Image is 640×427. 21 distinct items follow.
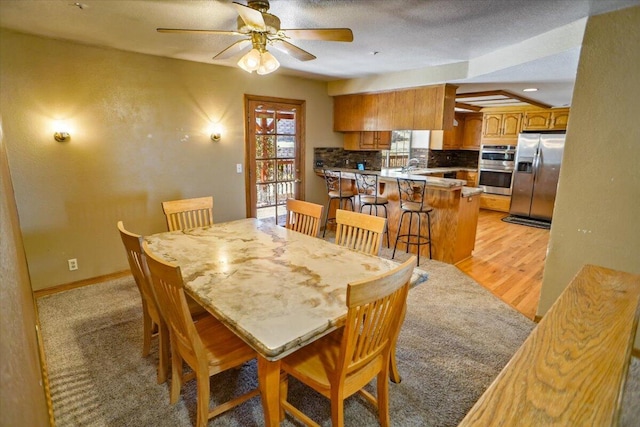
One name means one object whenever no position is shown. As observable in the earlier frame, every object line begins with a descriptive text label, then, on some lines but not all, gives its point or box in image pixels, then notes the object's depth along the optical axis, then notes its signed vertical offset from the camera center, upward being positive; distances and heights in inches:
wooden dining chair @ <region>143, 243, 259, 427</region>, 56.4 -38.7
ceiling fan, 77.5 +27.3
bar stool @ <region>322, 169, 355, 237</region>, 189.3 -23.1
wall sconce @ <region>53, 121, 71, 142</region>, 123.0 +4.1
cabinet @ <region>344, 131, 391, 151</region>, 215.2 +5.9
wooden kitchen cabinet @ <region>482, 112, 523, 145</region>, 258.2 +18.9
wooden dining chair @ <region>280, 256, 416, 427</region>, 51.1 -35.9
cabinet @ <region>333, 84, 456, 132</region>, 166.1 +21.6
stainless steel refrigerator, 232.7 -15.2
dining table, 52.6 -26.5
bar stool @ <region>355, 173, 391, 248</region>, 174.9 -23.4
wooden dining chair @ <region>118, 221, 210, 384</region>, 71.4 -37.9
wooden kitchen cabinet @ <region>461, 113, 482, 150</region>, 295.9 +17.5
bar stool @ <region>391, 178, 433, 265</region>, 157.1 -25.6
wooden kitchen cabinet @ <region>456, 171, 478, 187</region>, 297.0 -22.2
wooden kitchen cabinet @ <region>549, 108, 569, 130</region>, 235.8 +24.1
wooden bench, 29.7 -22.1
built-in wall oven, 262.8 -12.6
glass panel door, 179.5 -5.6
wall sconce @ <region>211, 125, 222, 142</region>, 162.1 +6.4
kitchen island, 158.6 -31.6
